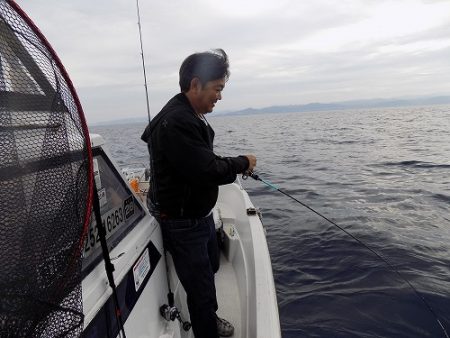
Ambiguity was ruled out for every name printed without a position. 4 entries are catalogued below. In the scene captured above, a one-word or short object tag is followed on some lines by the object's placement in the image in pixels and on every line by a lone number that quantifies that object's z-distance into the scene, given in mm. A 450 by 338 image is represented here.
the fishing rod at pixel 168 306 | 2514
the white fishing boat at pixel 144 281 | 1711
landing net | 987
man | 2242
